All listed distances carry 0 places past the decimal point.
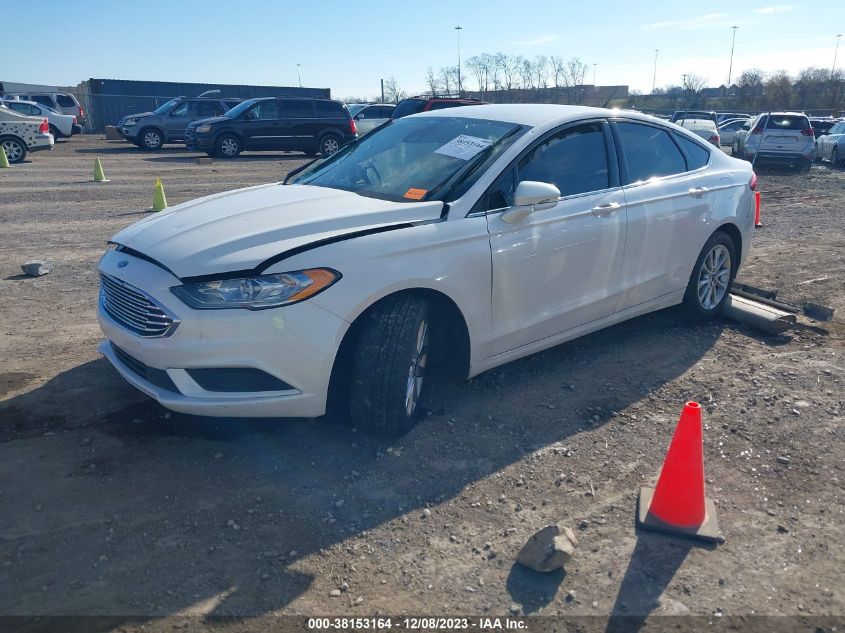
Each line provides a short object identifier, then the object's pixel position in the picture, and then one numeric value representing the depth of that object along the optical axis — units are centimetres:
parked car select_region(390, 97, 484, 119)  1892
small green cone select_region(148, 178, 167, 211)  1085
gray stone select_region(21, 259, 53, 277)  695
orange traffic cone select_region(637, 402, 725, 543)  306
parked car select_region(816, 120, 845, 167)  2074
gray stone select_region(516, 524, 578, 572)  278
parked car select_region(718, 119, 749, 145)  3119
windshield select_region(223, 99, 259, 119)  2170
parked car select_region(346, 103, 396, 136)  2756
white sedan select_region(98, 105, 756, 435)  333
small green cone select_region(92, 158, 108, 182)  1537
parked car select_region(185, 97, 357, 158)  2142
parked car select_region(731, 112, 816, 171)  1945
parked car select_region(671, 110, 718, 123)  2741
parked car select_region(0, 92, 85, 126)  2948
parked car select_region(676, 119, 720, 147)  2326
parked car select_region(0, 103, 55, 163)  1878
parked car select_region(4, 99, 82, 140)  2661
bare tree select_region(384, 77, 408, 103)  6725
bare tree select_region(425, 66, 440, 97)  6631
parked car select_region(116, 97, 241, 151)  2511
